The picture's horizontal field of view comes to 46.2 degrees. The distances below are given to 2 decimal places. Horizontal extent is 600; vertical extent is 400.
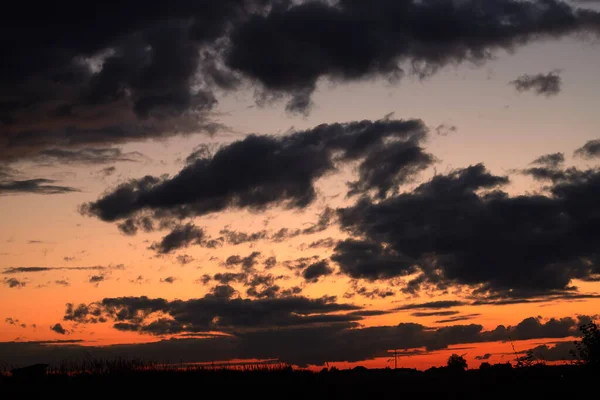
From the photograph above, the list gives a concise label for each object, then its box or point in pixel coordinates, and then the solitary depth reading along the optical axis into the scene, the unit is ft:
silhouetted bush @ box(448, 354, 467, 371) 251.60
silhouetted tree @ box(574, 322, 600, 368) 195.00
